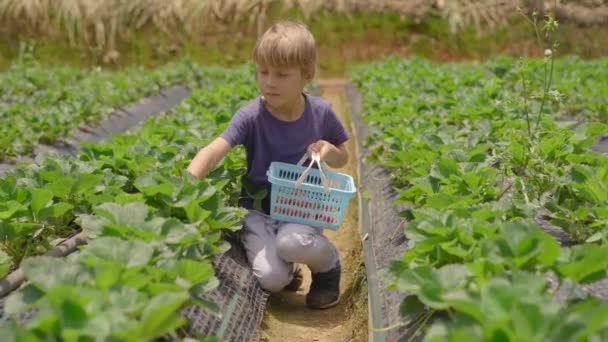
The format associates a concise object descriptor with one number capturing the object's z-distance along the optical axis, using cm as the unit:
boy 316
